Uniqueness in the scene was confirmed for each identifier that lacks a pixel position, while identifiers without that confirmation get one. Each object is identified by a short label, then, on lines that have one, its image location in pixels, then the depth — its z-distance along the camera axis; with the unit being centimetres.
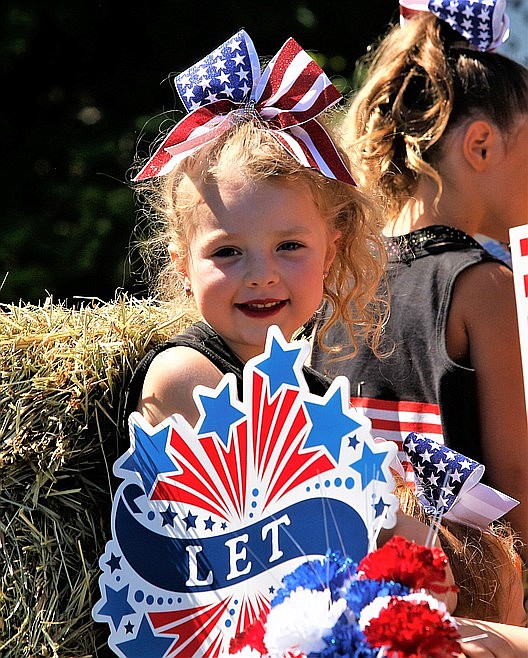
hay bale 318
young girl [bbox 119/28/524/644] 321
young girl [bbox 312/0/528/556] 340
